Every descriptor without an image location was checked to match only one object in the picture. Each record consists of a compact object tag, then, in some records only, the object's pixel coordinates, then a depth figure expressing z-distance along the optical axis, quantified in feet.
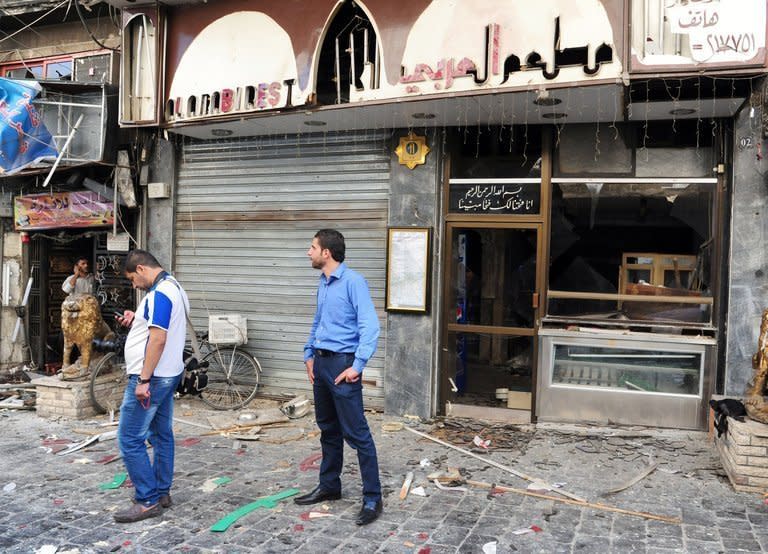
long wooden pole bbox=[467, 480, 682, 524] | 15.66
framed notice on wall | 25.05
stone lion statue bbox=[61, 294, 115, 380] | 26.12
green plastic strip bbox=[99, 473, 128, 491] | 17.80
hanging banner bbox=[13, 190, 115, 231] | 32.07
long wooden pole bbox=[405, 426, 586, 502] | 17.29
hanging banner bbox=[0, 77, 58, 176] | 29.17
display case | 22.77
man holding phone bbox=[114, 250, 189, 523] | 15.14
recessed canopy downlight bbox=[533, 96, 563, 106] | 20.35
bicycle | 26.57
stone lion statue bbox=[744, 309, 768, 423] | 17.81
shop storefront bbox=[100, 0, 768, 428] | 20.21
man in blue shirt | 15.20
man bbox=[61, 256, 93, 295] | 31.53
